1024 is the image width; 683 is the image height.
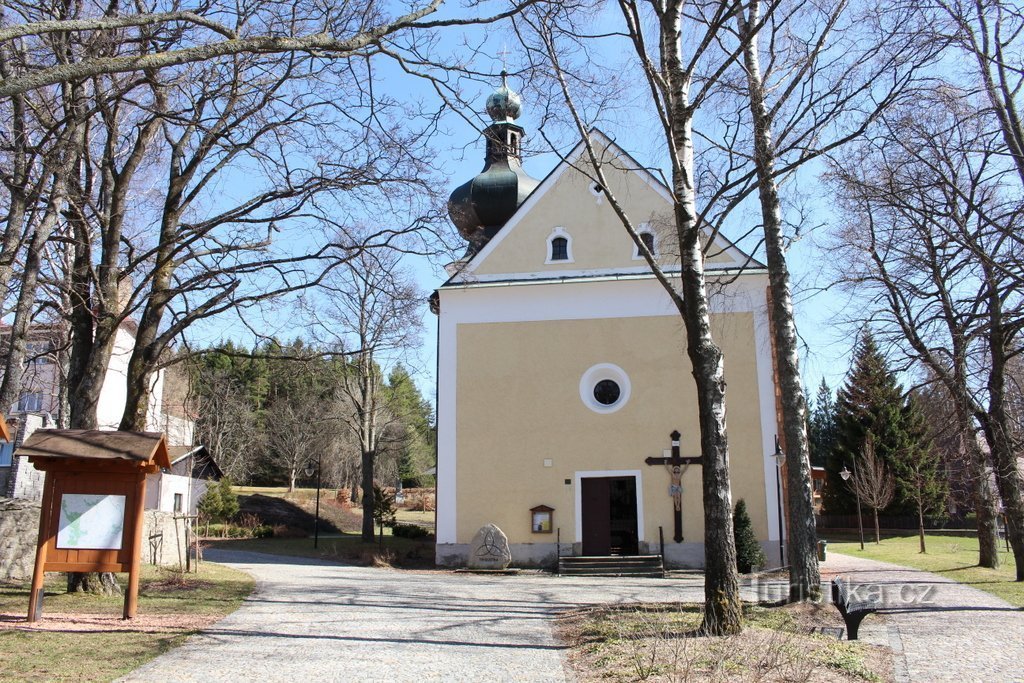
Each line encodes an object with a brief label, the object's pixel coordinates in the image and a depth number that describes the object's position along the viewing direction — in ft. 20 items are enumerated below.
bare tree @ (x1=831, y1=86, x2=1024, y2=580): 37.58
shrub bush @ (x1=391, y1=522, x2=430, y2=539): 111.75
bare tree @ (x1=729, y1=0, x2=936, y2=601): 30.22
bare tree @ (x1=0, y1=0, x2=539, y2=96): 19.01
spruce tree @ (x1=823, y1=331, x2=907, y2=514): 132.85
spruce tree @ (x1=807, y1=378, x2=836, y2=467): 198.30
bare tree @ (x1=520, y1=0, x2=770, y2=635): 30.35
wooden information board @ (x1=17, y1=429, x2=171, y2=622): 32.86
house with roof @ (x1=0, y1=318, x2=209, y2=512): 89.92
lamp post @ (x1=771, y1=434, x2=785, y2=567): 64.85
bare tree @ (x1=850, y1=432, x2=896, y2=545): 108.17
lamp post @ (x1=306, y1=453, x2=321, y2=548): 162.50
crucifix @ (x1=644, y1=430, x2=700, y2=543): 67.00
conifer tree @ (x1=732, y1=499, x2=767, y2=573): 60.80
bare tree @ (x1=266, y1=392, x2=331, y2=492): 144.15
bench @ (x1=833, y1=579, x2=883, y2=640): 29.40
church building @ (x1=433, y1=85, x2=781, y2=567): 67.51
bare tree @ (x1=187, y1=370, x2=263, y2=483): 131.95
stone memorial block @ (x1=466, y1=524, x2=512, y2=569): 66.23
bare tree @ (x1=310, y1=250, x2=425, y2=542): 92.84
